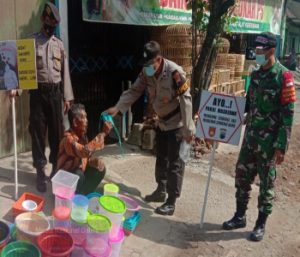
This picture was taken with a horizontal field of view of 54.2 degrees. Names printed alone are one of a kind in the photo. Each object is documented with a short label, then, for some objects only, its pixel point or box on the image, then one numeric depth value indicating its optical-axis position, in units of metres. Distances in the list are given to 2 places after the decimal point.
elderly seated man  2.91
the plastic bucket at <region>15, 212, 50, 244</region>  2.35
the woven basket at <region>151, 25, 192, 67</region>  5.24
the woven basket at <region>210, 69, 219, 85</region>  5.94
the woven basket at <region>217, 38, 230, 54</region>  6.23
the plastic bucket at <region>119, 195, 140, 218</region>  3.05
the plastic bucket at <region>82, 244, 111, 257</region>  2.39
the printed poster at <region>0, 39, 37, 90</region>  2.99
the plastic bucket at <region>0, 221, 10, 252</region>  2.28
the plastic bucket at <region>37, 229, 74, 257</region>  2.31
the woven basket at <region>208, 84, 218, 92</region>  5.71
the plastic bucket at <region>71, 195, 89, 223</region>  2.58
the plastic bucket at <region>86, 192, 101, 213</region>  2.84
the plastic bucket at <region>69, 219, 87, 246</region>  2.49
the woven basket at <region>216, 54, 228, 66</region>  6.26
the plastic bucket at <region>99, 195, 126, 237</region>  2.59
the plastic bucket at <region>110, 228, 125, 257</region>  2.53
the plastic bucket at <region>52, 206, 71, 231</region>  2.57
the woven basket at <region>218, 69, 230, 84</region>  6.13
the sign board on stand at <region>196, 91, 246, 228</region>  3.01
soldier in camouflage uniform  2.78
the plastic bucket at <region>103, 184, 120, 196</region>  2.91
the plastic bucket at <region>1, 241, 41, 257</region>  2.21
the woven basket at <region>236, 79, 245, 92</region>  6.94
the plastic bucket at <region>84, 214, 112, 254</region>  2.40
